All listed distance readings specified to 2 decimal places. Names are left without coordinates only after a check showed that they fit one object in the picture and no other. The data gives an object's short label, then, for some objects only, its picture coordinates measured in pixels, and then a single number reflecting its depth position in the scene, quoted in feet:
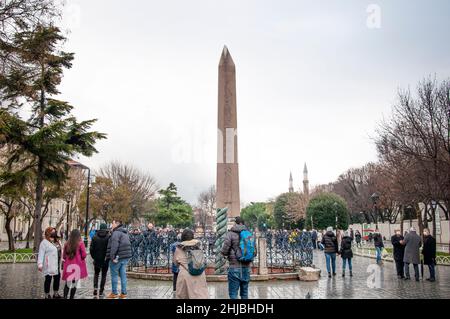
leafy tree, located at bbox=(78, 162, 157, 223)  155.94
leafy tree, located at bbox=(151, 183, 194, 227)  205.16
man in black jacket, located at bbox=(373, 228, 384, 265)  67.70
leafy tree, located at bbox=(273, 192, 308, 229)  227.20
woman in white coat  30.50
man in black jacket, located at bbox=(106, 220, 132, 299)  31.19
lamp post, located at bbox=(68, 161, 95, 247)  96.96
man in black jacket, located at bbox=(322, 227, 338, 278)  46.34
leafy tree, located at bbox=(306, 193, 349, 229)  175.94
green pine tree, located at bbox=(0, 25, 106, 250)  76.83
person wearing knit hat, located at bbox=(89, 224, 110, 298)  32.89
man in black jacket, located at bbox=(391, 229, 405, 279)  47.25
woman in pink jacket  29.76
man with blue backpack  25.17
